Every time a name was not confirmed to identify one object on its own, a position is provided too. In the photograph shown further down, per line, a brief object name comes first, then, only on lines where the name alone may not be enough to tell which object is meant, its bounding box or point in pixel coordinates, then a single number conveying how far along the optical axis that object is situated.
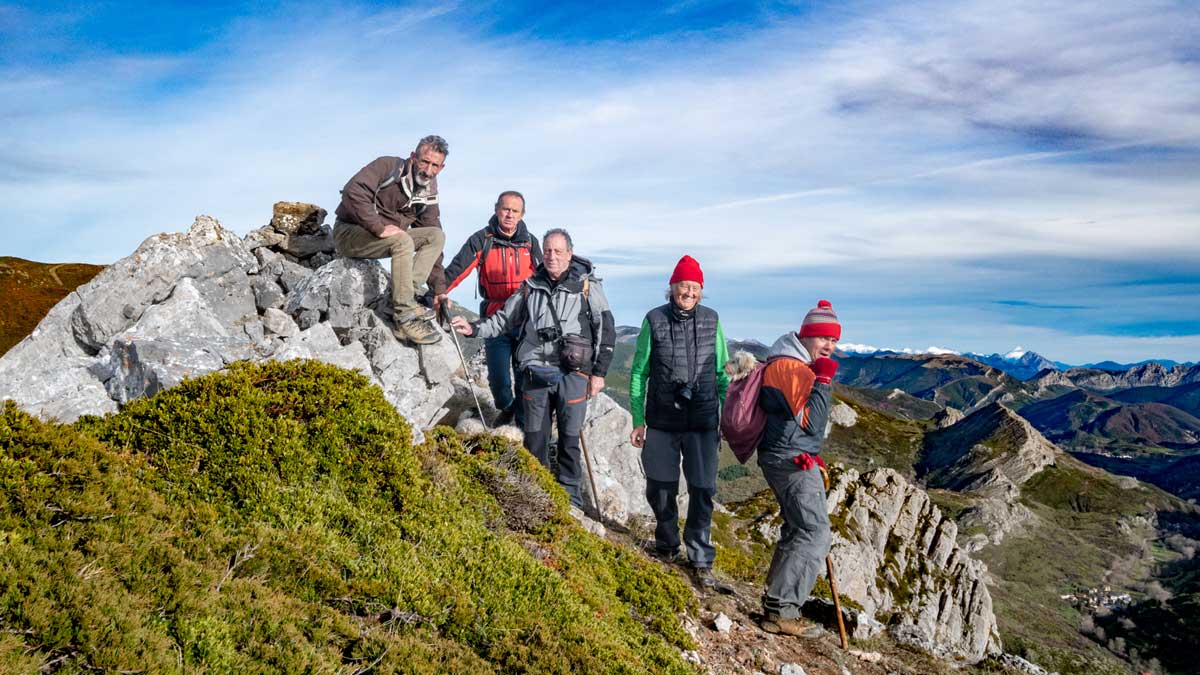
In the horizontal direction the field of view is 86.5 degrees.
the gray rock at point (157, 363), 8.77
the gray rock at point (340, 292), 13.86
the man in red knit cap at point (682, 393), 9.41
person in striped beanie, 8.16
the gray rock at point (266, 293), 14.33
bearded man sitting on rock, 12.04
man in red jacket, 11.91
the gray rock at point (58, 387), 9.08
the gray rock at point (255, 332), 13.12
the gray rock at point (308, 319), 13.86
